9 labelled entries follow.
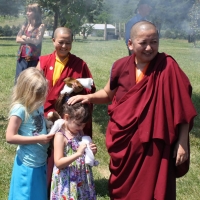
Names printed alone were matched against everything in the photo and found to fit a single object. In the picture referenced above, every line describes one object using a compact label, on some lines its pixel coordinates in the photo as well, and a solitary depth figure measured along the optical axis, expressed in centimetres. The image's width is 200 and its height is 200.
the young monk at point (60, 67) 398
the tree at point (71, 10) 599
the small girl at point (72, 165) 301
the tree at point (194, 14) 926
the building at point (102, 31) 6791
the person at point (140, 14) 673
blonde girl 298
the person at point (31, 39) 593
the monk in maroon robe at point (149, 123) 290
